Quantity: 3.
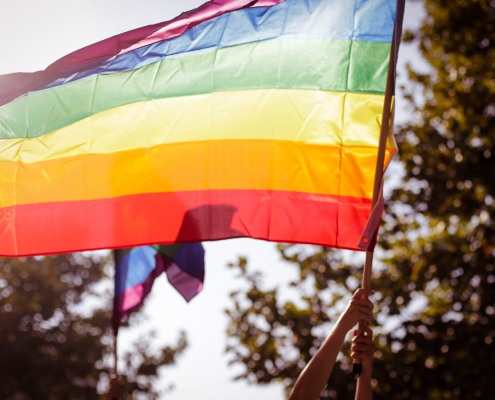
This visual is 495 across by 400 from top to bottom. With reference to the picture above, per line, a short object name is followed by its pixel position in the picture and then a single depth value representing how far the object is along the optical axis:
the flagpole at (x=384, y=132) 2.70
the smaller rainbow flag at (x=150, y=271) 5.40
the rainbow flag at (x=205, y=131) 3.49
